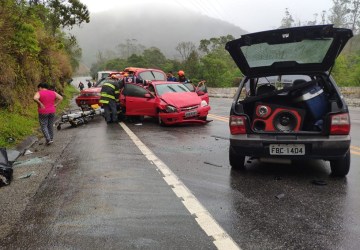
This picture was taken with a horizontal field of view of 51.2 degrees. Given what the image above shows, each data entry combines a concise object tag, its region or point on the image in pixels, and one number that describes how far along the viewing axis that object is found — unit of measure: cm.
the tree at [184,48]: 10462
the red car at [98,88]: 1541
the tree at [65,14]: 3756
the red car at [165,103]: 1148
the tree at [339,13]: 9451
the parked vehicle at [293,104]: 512
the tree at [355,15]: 8994
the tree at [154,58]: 9381
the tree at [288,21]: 11087
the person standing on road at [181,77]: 1663
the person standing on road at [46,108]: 938
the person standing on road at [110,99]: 1286
